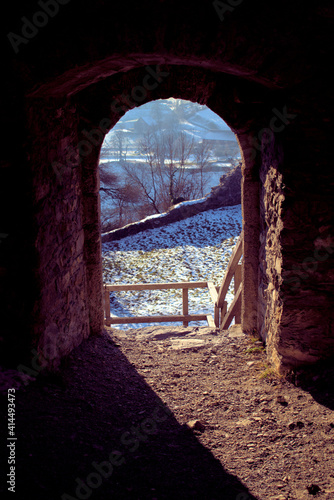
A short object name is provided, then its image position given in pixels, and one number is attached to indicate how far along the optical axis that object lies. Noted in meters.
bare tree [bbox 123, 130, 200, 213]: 21.75
